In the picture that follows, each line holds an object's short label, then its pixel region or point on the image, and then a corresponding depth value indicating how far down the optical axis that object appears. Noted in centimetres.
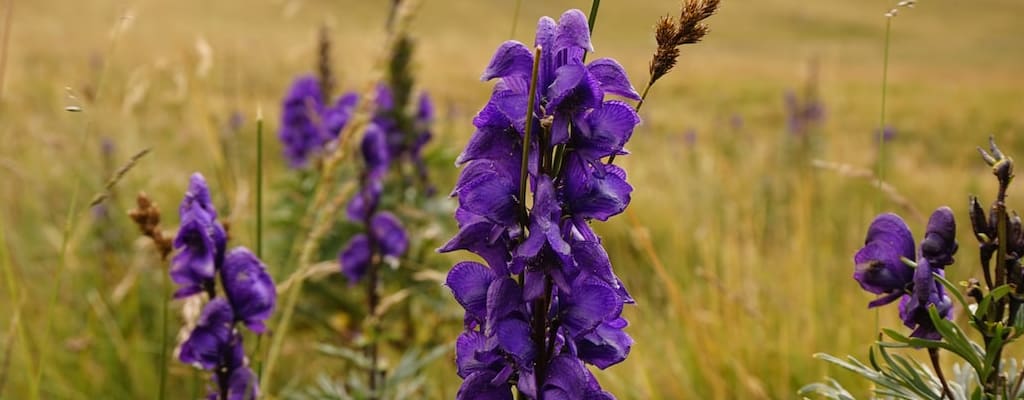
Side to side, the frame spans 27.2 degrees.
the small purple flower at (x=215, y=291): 71
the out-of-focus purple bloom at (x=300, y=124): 133
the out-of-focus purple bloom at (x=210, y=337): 70
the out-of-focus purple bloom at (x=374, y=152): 94
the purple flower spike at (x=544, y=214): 61
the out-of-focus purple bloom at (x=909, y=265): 64
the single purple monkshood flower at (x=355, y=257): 93
